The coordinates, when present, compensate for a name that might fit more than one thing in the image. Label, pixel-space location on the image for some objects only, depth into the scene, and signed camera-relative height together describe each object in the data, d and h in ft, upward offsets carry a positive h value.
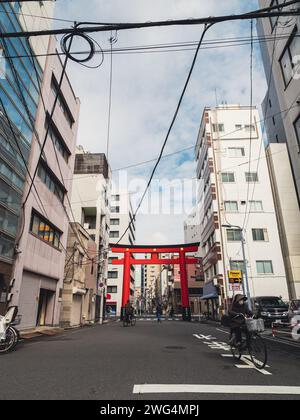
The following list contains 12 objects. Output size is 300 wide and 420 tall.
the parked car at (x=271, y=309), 59.06 -0.40
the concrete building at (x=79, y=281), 68.59 +7.52
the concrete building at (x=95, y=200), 104.32 +40.30
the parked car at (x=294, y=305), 53.17 +0.34
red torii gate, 105.24 +18.64
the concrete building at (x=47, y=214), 45.09 +17.80
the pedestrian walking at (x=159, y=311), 89.74 -0.98
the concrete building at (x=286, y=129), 38.17 +34.53
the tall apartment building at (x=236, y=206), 92.22 +35.65
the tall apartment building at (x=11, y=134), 37.40 +25.24
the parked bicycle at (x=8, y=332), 23.80 -1.91
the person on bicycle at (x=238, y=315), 21.45 -0.58
